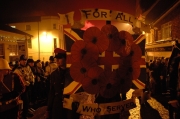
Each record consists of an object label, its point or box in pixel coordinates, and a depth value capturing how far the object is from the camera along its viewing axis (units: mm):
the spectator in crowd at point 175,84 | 3614
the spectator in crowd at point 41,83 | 7777
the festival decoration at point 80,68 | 1935
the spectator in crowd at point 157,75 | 8699
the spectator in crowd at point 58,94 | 2807
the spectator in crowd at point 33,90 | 7215
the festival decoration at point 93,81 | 1953
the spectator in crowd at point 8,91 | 2861
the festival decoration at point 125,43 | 2088
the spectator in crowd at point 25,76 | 5312
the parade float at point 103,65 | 1944
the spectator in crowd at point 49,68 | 8230
